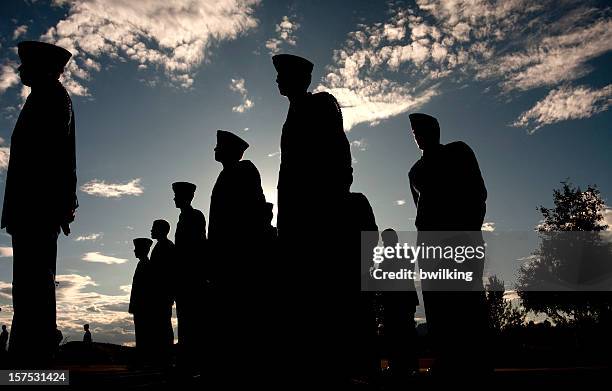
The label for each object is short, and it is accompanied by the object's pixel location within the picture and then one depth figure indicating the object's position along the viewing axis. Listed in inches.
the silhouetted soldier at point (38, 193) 131.0
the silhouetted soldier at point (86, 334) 786.8
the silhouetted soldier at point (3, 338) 732.0
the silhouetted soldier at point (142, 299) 339.6
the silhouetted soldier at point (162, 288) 302.7
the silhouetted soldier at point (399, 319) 262.1
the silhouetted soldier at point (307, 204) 114.5
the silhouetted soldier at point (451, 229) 146.6
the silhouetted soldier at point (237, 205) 211.0
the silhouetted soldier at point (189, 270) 251.6
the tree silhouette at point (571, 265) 1146.7
